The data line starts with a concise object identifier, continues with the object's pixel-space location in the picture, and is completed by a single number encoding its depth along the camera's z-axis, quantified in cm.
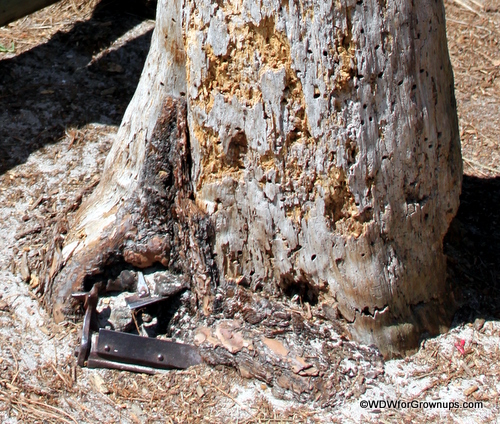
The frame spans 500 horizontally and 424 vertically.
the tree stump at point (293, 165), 470
